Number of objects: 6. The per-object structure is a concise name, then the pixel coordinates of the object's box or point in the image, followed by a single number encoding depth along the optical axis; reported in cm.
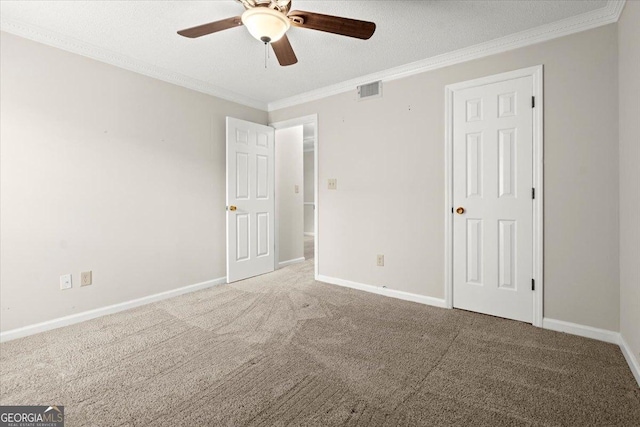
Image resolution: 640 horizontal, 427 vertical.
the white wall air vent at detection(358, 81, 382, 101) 340
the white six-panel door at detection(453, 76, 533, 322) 260
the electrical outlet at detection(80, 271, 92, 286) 273
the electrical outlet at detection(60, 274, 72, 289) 262
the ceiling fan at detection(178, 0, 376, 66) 177
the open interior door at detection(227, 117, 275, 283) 385
